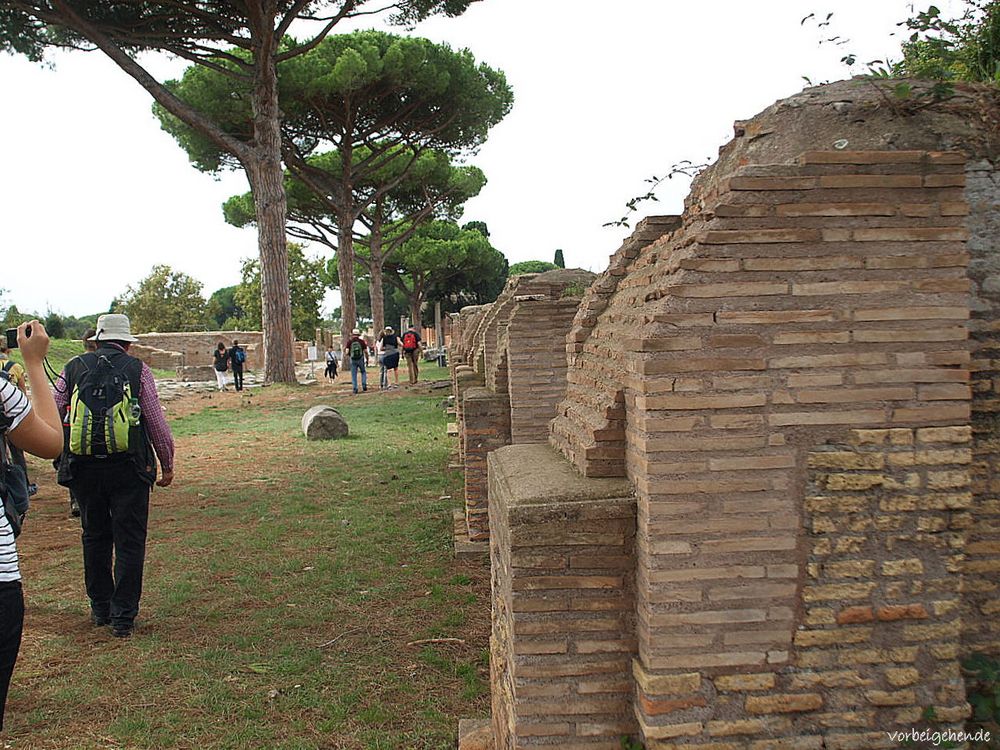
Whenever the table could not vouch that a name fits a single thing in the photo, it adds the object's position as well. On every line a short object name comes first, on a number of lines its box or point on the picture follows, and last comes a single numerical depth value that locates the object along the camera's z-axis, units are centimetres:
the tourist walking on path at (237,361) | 1962
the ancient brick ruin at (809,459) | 239
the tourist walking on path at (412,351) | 1862
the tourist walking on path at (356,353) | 1761
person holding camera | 264
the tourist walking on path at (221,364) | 1974
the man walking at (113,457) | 415
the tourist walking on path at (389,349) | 1778
